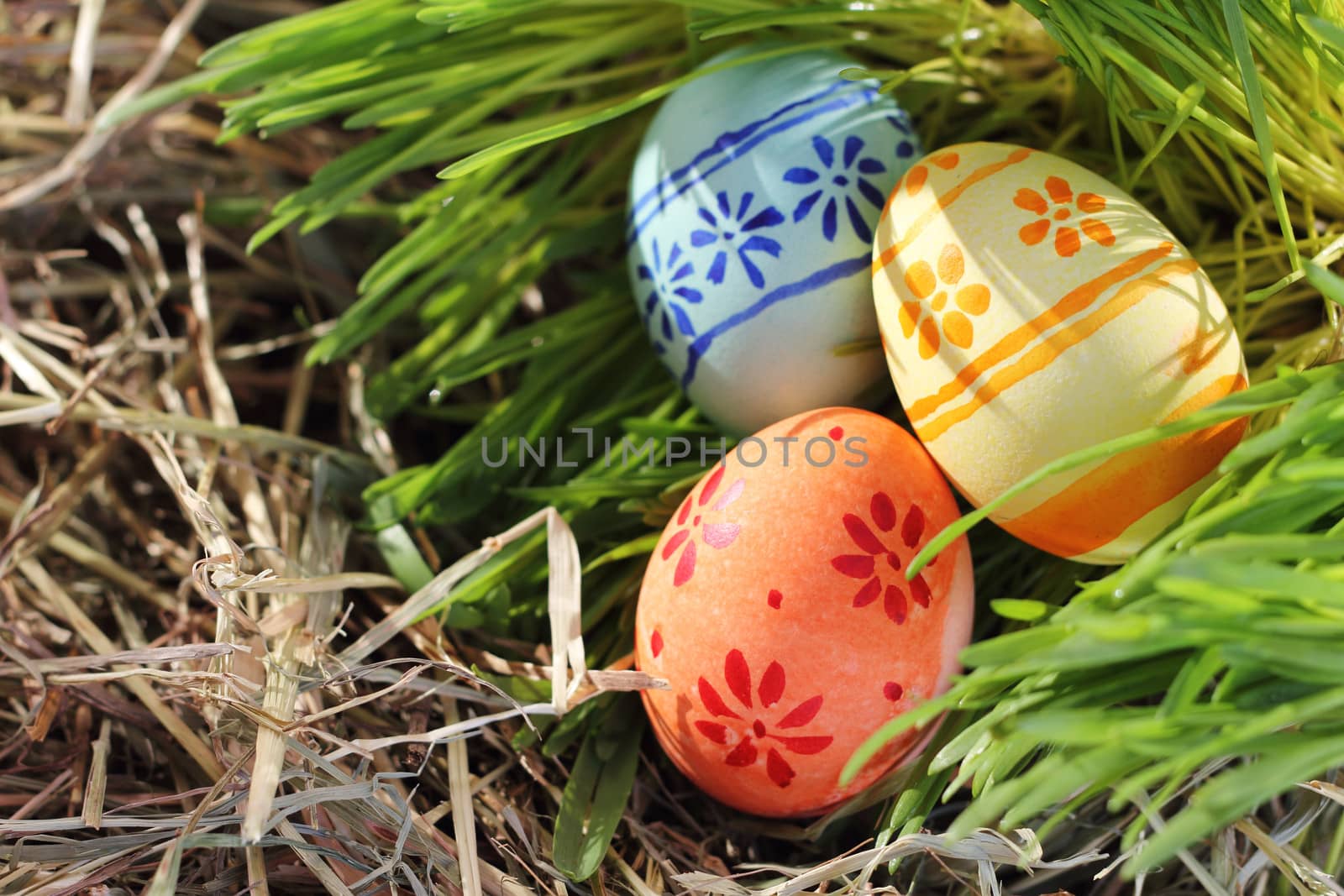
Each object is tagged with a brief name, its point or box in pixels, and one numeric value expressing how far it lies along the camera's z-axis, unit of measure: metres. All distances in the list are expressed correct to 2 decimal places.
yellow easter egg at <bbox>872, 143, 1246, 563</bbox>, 0.37
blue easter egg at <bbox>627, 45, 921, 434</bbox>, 0.39
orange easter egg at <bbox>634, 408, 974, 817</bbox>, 0.37
